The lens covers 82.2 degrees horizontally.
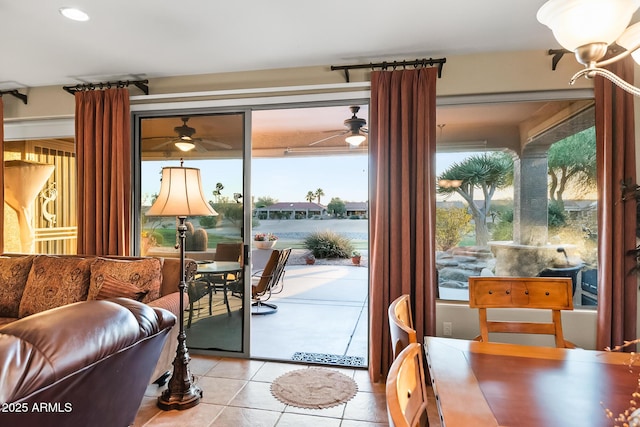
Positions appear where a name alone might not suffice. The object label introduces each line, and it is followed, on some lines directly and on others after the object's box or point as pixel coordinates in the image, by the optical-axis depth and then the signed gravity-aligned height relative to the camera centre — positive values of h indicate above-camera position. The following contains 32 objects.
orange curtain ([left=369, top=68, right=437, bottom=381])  2.79 +0.09
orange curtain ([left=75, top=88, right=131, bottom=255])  3.30 +0.38
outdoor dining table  3.35 -0.53
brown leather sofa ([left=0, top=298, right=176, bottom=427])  0.95 -0.45
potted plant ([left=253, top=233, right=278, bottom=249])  6.26 -0.47
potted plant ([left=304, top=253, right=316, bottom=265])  7.53 -0.95
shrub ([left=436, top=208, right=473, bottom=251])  3.06 -0.10
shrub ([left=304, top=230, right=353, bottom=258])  6.97 -0.61
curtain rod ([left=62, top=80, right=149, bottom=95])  3.32 +1.17
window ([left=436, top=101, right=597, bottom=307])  2.83 +0.13
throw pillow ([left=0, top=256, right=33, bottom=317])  2.80 -0.54
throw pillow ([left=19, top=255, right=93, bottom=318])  2.68 -0.54
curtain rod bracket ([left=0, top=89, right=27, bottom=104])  3.60 +1.17
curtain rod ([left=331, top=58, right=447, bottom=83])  2.82 +1.16
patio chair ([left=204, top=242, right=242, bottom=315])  3.34 -0.58
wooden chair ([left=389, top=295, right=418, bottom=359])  1.10 -0.37
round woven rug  2.50 -1.28
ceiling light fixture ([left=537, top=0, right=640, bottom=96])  1.17 +0.63
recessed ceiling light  2.23 +1.24
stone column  2.90 +0.13
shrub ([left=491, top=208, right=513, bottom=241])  2.97 -0.10
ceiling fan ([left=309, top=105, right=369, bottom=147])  4.06 +0.96
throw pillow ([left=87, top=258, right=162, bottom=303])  2.62 -0.45
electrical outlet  2.90 -0.91
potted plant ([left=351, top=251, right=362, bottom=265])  7.23 -0.87
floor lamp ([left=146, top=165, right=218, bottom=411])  2.45 +0.01
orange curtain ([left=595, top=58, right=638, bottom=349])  2.54 -0.04
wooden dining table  1.00 -0.56
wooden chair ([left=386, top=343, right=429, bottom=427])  0.77 -0.43
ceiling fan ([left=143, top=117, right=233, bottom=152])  3.45 +0.69
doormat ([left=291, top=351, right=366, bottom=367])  3.13 -1.28
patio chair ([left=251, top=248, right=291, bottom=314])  4.44 -0.78
